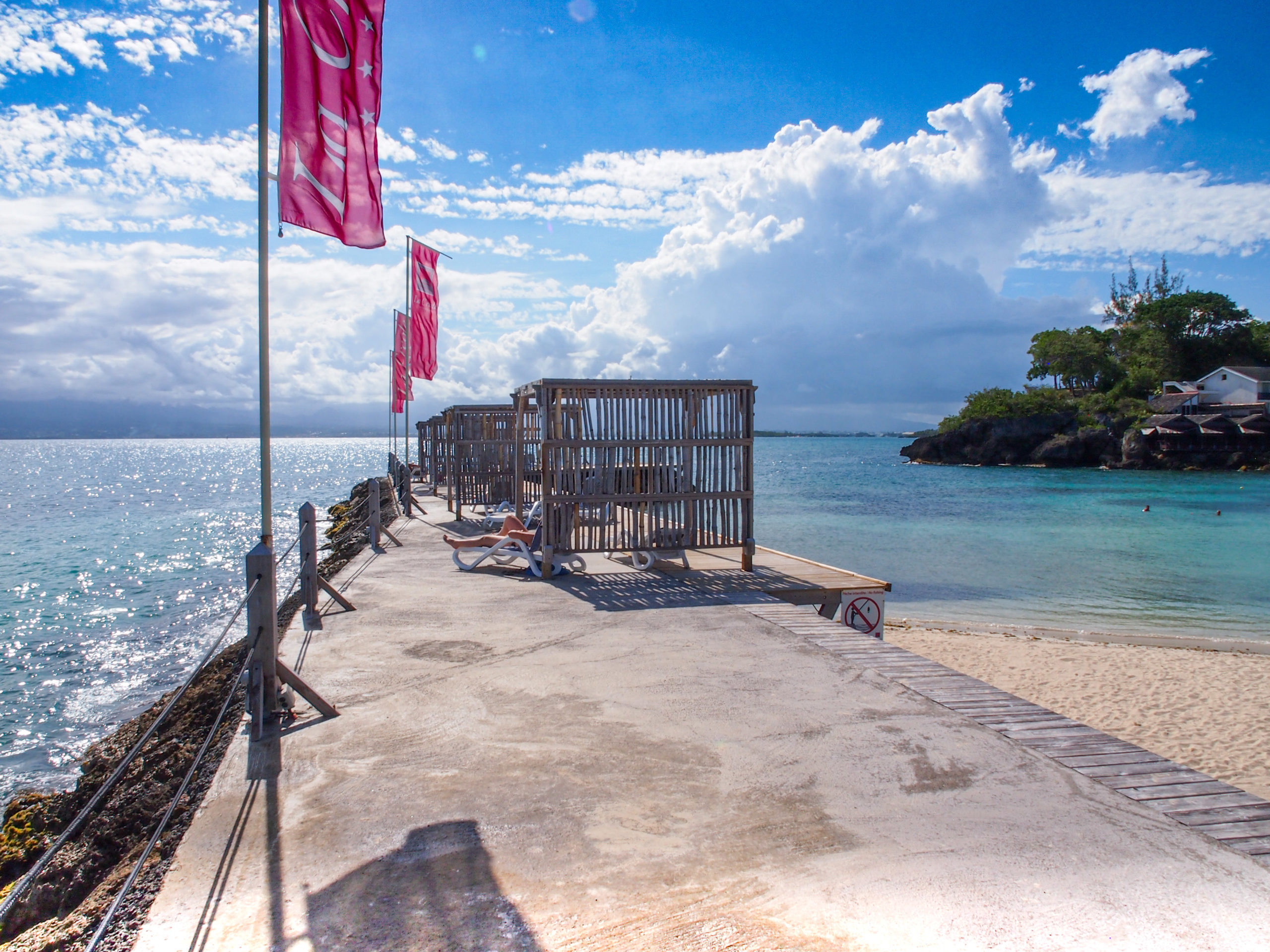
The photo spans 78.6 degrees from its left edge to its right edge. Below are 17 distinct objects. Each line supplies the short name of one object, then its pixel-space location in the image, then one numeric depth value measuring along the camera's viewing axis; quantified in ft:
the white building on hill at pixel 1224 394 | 235.20
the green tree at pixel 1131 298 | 334.85
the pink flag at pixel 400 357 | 70.96
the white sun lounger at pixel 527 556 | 34.32
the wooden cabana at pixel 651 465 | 33.19
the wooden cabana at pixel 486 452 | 59.57
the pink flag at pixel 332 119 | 16.70
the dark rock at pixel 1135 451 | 239.71
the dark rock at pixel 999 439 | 271.08
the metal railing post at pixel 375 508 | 42.65
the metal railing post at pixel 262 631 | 15.67
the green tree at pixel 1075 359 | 281.13
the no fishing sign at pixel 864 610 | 31.30
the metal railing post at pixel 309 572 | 24.86
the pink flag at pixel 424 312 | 53.98
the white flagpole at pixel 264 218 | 16.08
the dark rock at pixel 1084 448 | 252.42
